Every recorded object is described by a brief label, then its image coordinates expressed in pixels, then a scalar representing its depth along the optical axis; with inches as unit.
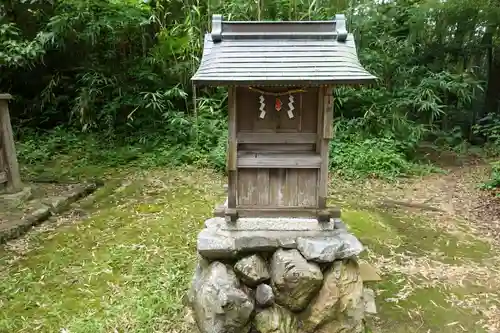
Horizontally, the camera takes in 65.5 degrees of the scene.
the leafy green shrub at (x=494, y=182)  239.0
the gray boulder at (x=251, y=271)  120.0
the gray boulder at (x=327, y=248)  119.3
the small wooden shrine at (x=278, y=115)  119.3
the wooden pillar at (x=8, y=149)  194.4
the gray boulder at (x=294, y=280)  117.0
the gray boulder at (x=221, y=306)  113.9
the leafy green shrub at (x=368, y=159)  267.3
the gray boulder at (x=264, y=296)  118.6
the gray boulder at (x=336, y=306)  118.2
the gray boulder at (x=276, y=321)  115.6
